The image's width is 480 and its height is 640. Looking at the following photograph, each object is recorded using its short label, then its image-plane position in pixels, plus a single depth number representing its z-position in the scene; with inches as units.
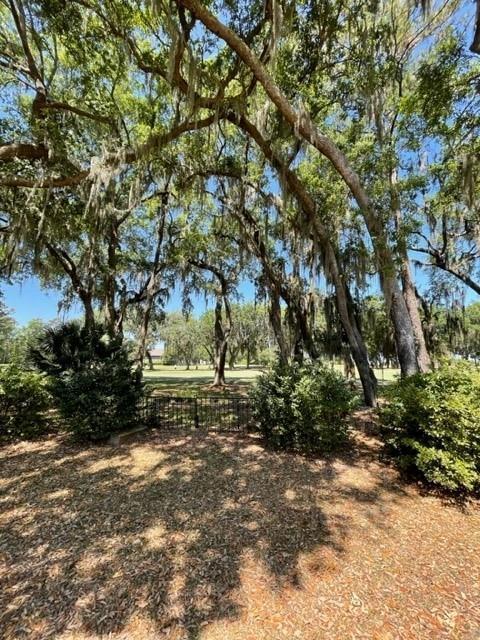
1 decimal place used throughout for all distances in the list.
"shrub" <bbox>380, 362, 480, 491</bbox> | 142.1
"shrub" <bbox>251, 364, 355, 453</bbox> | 195.6
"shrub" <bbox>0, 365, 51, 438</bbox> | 223.9
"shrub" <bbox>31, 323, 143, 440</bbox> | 218.8
